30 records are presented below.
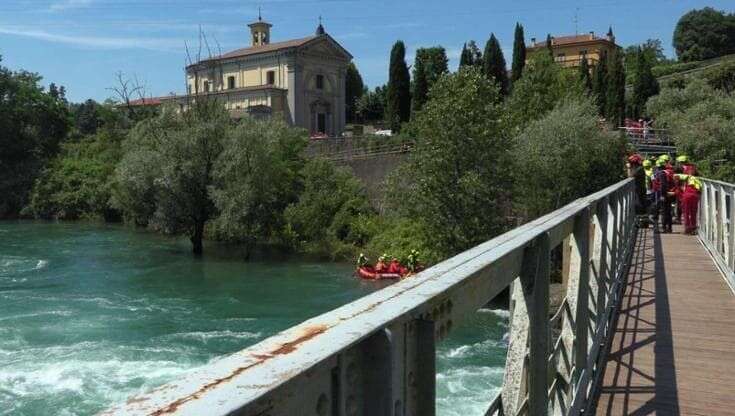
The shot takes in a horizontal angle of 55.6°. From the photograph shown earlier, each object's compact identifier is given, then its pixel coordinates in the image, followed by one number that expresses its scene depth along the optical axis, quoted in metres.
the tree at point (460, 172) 26.33
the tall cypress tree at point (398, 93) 61.53
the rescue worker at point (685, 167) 15.20
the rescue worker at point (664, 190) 15.11
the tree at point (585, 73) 58.41
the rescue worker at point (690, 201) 13.91
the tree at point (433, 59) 83.12
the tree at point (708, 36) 93.12
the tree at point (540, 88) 39.09
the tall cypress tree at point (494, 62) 62.81
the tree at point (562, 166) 28.14
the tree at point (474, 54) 65.51
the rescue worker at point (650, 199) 16.80
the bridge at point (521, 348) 1.13
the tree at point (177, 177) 33.00
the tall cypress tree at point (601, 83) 56.62
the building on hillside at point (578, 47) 92.81
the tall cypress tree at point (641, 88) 61.84
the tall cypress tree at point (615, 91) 54.94
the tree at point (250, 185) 32.75
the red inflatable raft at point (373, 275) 27.89
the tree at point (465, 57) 64.12
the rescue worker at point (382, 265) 28.56
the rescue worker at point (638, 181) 14.39
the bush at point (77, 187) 50.22
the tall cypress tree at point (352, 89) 89.94
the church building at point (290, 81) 63.91
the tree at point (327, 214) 35.12
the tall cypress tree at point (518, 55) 64.12
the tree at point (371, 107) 87.19
